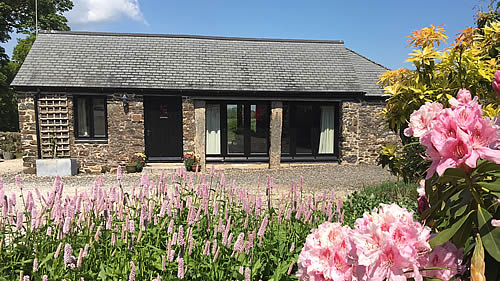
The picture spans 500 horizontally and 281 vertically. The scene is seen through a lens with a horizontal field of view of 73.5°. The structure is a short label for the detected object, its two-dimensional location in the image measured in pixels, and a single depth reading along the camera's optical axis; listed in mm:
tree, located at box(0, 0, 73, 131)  22578
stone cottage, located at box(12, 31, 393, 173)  12508
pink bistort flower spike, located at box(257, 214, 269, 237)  2538
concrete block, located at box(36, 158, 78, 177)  12000
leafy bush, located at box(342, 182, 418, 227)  5434
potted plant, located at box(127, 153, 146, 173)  12508
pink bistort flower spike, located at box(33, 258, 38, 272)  2252
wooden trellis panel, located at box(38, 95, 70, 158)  12312
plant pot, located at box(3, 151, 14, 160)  18109
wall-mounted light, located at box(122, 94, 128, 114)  12547
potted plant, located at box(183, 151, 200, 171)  12391
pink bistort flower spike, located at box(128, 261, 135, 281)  2020
